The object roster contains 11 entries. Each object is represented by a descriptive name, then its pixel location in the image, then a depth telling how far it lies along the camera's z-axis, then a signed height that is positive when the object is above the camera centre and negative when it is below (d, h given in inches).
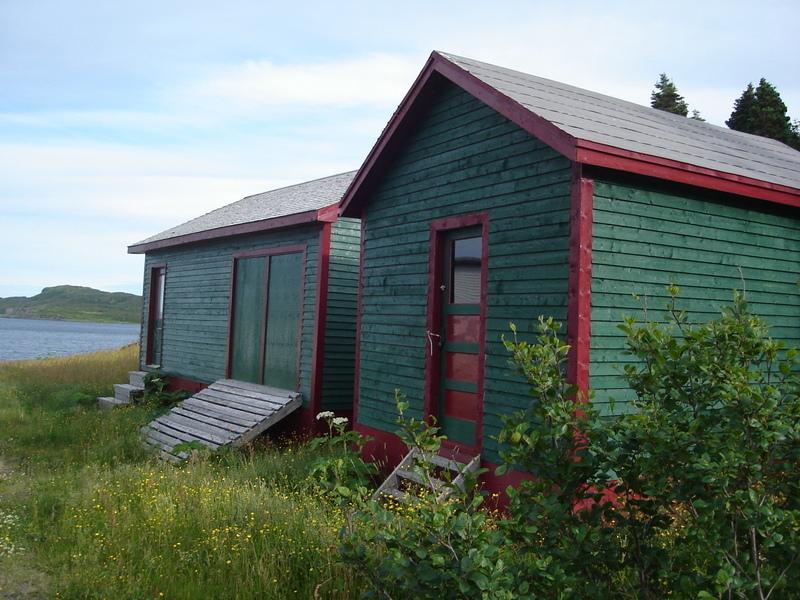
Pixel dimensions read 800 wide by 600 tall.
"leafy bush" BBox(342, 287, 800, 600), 124.7 -29.0
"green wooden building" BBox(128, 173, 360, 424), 448.1 +18.5
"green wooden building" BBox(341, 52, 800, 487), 263.1 +43.3
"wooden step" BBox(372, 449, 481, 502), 285.6 -60.9
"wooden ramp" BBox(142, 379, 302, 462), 401.4 -59.4
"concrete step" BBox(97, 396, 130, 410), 592.7 -73.0
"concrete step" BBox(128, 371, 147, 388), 639.8 -55.8
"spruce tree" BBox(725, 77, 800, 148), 869.2 +280.0
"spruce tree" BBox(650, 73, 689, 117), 1106.7 +375.8
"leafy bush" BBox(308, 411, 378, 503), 310.3 -65.2
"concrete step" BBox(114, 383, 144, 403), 605.3 -65.1
